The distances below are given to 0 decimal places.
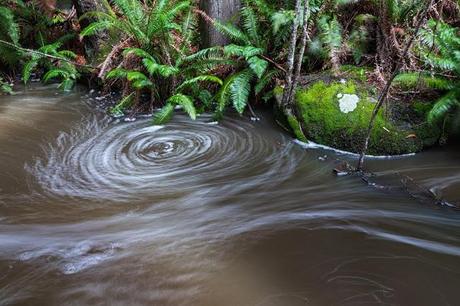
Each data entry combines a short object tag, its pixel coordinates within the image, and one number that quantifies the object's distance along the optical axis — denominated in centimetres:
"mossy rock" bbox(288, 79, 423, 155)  490
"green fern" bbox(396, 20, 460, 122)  470
